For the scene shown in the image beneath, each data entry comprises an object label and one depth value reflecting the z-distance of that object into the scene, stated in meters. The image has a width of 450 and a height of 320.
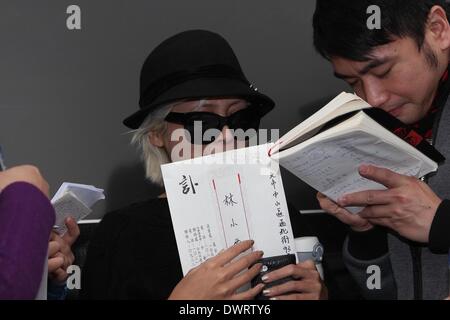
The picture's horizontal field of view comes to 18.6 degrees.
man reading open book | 1.92
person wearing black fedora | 1.96
